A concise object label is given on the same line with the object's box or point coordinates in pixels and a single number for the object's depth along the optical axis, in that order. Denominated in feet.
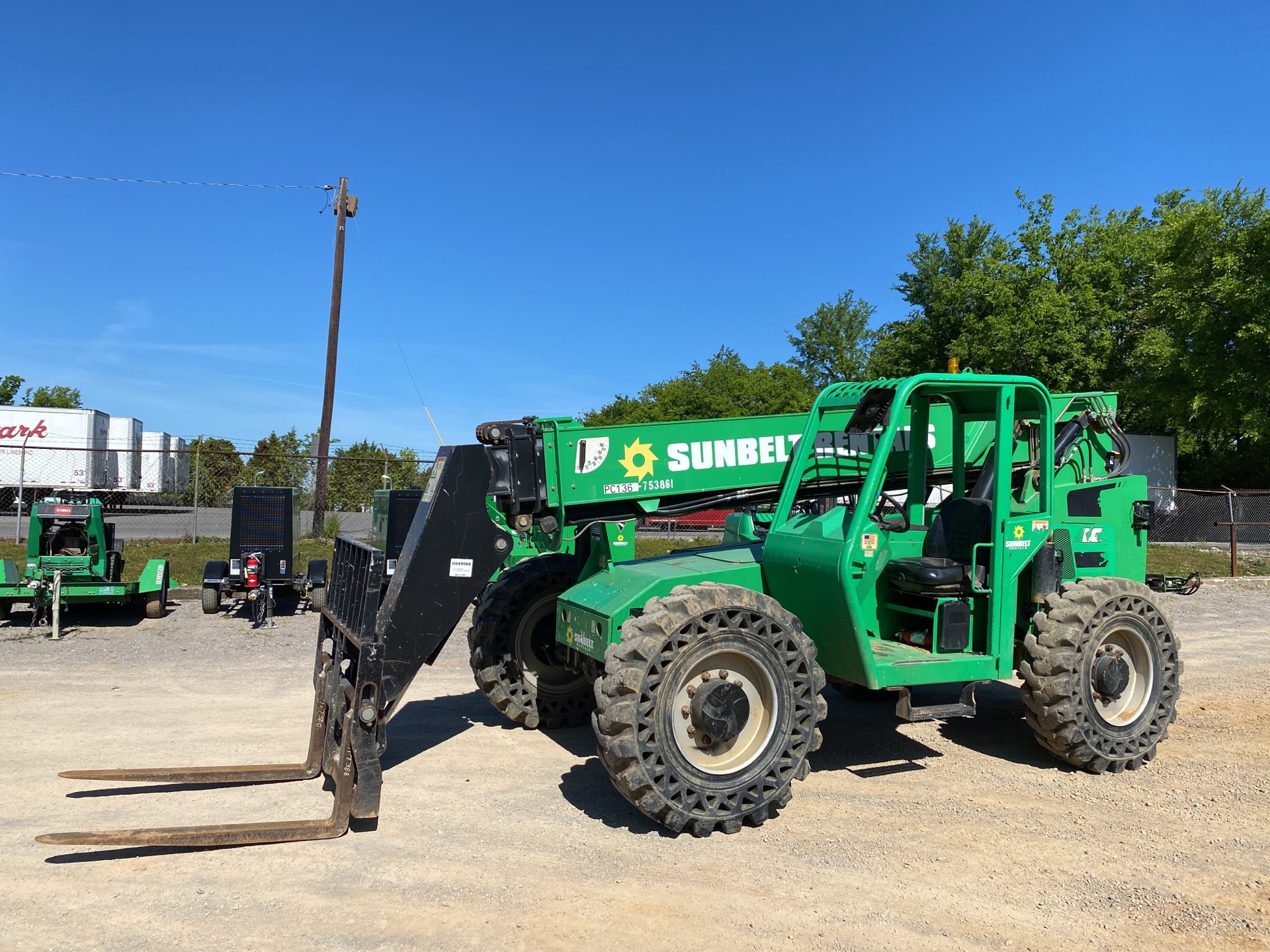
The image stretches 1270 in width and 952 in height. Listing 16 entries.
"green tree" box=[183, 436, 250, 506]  71.92
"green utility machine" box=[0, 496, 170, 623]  41.14
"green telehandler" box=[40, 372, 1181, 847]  17.47
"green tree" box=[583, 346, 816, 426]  142.92
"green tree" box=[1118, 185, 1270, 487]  90.63
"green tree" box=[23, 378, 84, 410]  174.60
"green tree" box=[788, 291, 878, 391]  193.26
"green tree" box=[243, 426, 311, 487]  67.26
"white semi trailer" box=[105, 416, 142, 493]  93.45
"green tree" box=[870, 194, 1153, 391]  105.40
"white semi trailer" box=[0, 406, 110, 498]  88.07
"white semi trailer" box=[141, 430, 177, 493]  98.17
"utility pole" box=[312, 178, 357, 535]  70.33
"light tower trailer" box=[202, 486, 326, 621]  43.57
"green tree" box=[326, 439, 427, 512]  70.90
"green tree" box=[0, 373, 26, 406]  167.63
